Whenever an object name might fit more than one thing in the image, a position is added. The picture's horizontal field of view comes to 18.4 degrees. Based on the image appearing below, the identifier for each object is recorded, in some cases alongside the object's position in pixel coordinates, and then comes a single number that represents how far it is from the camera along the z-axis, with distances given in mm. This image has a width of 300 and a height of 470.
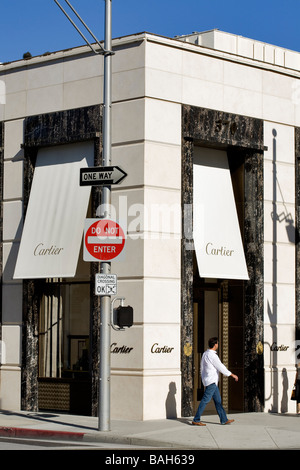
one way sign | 17969
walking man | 19000
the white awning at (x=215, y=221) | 21875
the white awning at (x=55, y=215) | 21719
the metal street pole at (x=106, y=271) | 17891
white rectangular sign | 18047
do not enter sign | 18250
